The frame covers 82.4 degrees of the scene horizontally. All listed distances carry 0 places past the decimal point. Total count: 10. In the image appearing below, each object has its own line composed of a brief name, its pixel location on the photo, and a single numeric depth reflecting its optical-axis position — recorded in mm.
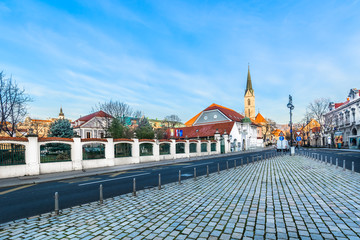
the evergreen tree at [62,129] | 31797
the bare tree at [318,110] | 55438
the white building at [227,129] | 47100
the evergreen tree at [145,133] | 38719
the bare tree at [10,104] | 25978
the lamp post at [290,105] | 26312
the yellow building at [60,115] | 105000
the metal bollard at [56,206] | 6063
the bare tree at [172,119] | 83562
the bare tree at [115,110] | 44844
